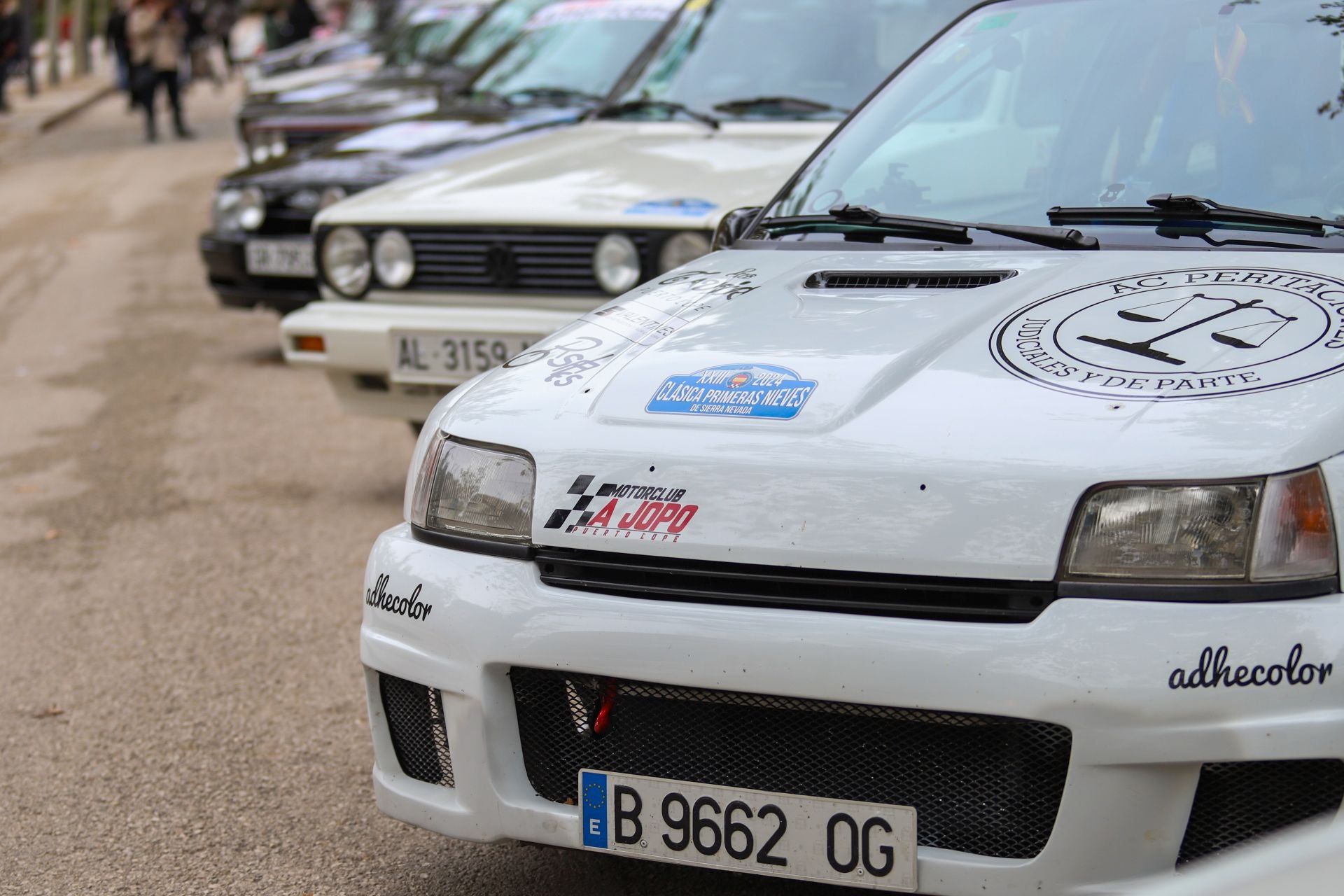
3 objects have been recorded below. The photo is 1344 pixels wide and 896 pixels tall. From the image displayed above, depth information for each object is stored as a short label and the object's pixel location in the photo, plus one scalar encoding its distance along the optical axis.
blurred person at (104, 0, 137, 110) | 22.91
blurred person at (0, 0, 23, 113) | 27.22
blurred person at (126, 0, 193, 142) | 21.27
